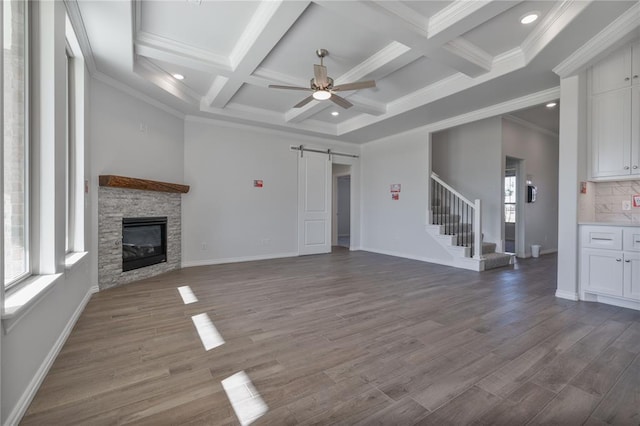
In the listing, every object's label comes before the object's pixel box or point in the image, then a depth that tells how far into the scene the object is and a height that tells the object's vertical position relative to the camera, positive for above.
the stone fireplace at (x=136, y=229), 4.09 -0.30
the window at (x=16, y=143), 1.85 +0.46
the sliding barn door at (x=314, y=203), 7.24 +0.19
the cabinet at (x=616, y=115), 3.32 +1.14
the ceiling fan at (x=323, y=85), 3.64 +1.62
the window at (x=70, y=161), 3.30 +0.57
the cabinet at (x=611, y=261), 3.26 -0.60
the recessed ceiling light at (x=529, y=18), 3.01 +2.04
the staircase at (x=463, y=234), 5.52 -0.48
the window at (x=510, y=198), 7.79 +0.35
